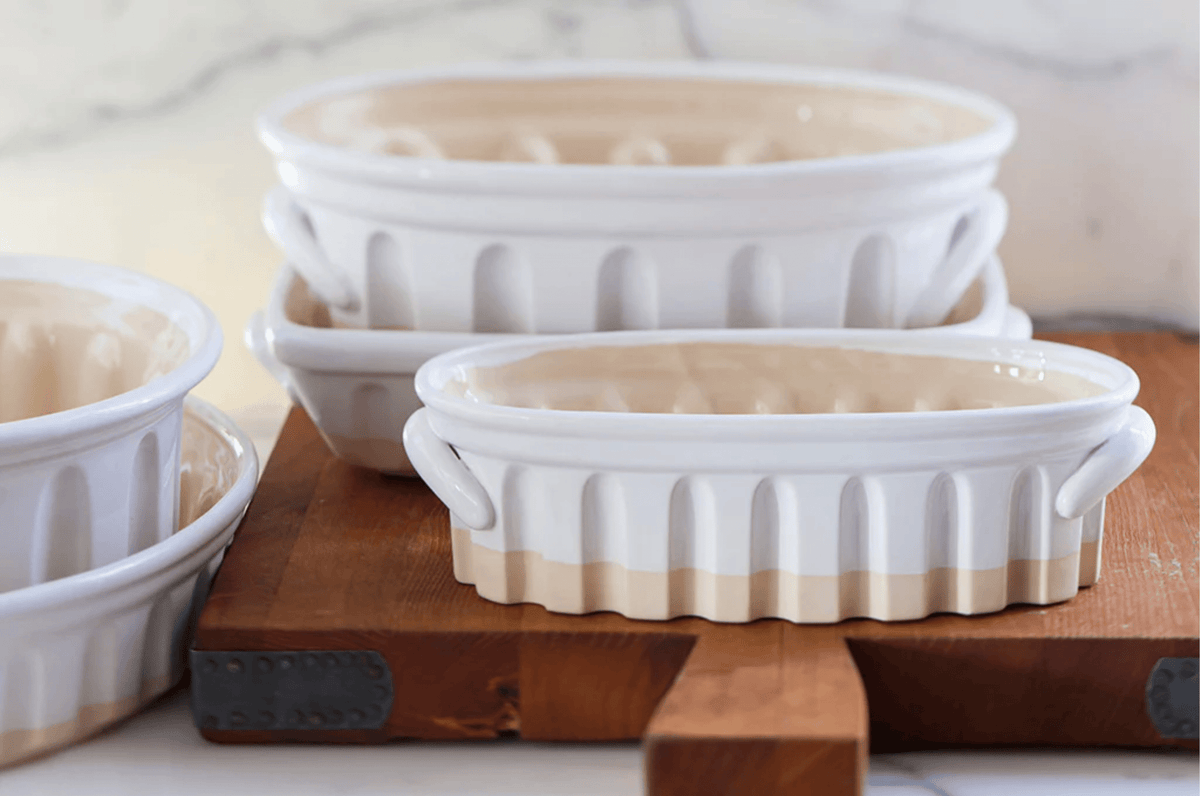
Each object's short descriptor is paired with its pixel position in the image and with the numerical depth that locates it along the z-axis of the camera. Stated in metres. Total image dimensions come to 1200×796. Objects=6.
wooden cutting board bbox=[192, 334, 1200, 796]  1.30
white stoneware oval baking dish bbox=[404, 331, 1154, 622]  1.29
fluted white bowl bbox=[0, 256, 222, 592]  1.29
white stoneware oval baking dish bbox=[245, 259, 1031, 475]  1.44
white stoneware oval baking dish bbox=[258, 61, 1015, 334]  1.41
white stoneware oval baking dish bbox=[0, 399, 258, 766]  1.30
